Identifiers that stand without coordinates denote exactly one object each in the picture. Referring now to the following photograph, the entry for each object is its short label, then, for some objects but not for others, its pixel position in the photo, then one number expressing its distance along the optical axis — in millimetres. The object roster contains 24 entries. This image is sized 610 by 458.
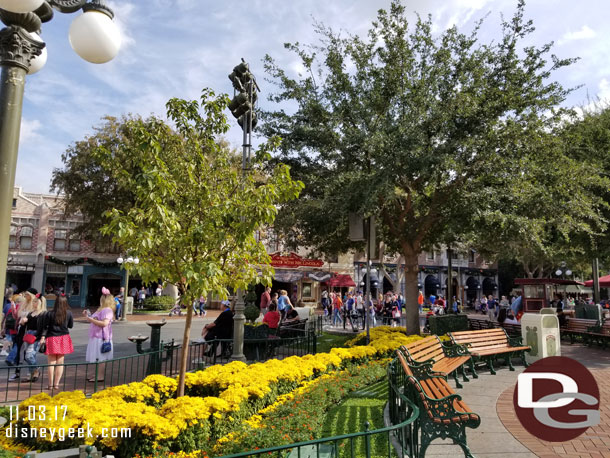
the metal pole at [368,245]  11328
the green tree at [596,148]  13750
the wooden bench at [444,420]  4012
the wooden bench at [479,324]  12992
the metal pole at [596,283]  19062
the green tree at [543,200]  10016
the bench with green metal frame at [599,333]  11719
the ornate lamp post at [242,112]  8133
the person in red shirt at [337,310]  21481
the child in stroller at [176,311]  26448
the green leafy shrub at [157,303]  28656
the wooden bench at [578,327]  12380
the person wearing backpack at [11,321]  9782
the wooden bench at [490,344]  8492
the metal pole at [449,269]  17005
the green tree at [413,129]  10375
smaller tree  4867
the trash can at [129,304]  25167
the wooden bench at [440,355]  6977
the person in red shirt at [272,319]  11117
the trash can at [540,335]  9133
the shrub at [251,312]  15211
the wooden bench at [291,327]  11341
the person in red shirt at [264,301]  18303
